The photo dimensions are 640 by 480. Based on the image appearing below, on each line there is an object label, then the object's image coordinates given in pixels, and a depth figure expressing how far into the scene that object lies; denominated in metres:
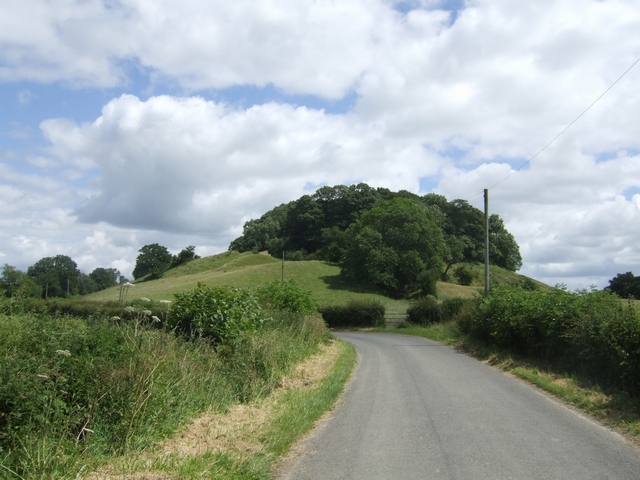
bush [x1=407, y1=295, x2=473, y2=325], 44.12
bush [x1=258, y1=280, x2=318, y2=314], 24.11
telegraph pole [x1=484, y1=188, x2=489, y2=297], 28.17
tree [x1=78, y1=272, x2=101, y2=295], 66.69
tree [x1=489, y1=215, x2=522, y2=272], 93.36
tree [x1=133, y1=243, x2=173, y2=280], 99.31
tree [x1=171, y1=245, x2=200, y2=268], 107.97
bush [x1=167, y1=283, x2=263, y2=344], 12.51
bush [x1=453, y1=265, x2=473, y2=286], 90.62
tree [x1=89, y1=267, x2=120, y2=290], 90.99
